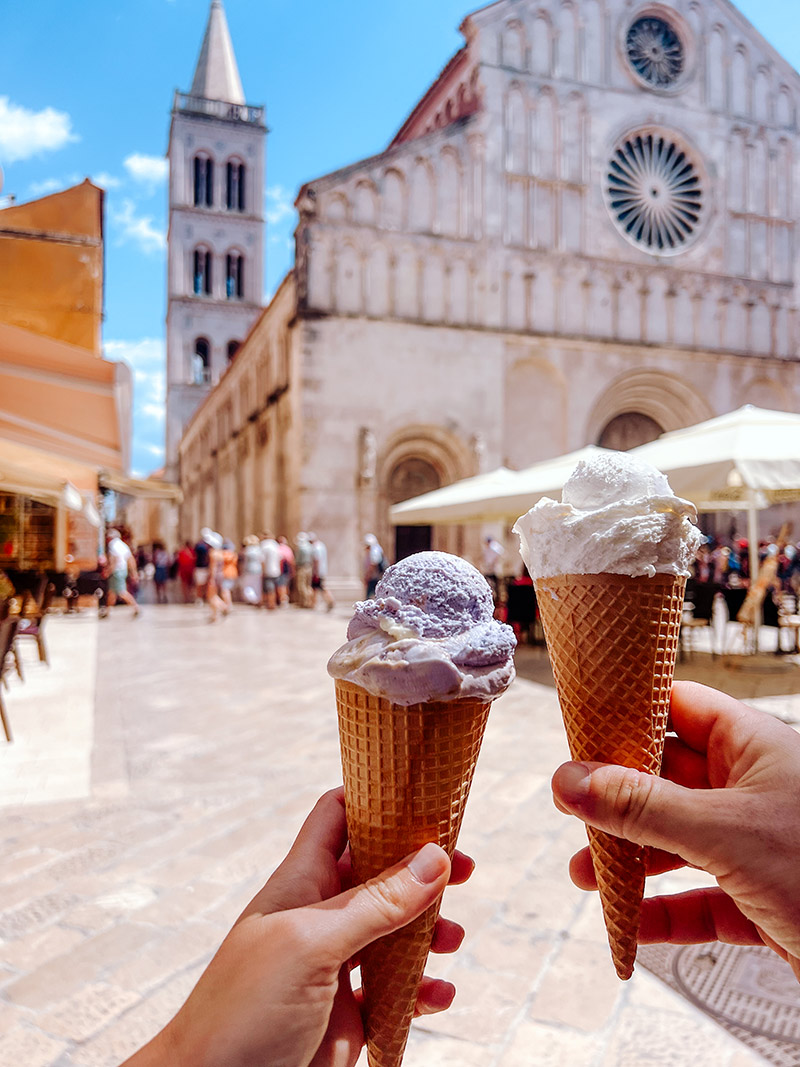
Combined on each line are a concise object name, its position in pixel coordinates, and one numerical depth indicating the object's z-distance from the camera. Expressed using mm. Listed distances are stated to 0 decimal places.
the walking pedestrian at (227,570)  15045
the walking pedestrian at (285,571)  18359
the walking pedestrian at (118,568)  15156
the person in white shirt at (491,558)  15594
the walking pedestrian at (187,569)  21297
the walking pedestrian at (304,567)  17672
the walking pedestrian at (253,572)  17328
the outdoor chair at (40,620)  8672
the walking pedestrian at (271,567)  17083
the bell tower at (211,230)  42469
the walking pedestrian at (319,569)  17469
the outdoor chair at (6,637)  5340
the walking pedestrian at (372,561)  16906
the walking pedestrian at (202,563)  17734
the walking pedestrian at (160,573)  21094
